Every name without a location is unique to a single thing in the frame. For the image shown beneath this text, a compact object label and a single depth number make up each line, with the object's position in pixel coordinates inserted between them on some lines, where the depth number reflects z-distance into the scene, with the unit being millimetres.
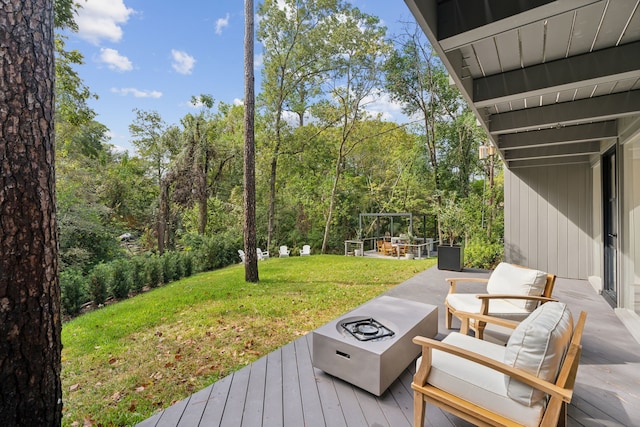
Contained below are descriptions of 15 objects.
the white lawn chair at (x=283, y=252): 12617
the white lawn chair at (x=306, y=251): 13195
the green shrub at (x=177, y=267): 8211
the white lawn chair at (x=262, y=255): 11989
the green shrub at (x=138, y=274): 6890
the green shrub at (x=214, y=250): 10129
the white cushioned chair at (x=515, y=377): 1555
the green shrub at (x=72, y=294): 5386
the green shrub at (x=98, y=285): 5895
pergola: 12445
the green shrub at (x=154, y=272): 7362
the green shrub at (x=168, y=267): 7866
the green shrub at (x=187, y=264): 8555
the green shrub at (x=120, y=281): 6340
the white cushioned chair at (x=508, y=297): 2891
